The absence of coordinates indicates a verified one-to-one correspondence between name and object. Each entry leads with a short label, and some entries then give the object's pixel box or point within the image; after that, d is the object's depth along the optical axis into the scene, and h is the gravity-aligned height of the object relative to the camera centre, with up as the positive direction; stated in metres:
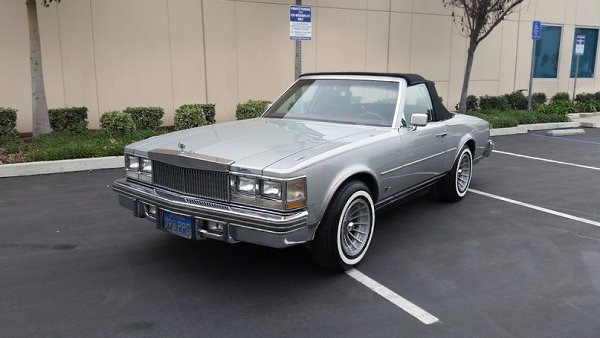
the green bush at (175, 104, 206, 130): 10.64 -0.93
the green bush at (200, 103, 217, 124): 11.33 -0.85
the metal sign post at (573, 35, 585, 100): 16.17 +0.86
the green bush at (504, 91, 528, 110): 17.27 -0.91
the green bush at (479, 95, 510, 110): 16.55 -0.97
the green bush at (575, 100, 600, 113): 17.90 -1.19
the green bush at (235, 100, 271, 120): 11.52 -0.84
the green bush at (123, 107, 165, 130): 10.68 -0.92
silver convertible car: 3.79 -0.78
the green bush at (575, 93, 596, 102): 19.66 -0.96
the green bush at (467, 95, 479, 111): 16.33 -0.96
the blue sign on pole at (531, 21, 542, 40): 14.81 +1.23
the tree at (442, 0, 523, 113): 13.62 +1.56
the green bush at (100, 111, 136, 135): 9.91 -0.97
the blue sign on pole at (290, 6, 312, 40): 9.92 +0.98
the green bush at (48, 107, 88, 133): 10.15 -0.93
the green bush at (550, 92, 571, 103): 18.97 -0.90
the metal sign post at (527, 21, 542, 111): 14.80 +1.23
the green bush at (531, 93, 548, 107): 18.20 -0.91
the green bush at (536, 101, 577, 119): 15.09 -1.21
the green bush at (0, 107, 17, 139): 9.26 -0.91
